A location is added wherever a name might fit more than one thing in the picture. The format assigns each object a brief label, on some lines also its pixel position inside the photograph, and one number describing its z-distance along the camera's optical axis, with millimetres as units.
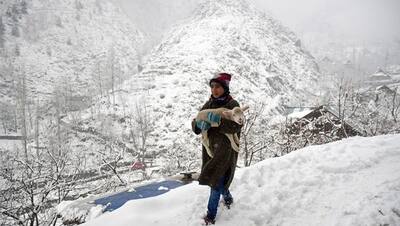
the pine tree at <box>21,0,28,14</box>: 165300
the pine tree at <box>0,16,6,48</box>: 136425
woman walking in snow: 4207
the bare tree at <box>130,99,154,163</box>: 64375
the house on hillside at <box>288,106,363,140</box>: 21906
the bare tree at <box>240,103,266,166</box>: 22775
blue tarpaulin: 6475
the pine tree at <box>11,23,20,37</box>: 145875
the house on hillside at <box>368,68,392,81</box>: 154188
